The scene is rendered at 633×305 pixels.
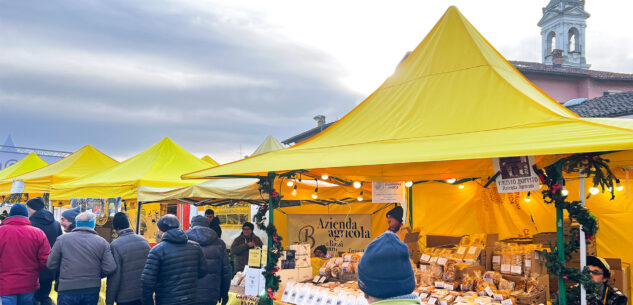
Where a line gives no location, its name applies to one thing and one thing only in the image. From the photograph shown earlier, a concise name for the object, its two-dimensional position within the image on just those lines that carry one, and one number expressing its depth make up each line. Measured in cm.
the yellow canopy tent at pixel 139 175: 861
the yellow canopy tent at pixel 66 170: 1121
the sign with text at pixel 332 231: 812
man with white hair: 516
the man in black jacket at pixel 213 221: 974
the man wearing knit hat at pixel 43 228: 675
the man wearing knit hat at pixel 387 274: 179
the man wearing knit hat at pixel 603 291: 424
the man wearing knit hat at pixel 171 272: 471
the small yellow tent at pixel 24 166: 1584
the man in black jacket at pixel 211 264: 527
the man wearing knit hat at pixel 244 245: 795
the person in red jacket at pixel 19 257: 551
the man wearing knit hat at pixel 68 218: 642
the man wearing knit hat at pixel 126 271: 537
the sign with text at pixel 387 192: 604
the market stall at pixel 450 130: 342
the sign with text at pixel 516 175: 378
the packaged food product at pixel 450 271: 504
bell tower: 3656
